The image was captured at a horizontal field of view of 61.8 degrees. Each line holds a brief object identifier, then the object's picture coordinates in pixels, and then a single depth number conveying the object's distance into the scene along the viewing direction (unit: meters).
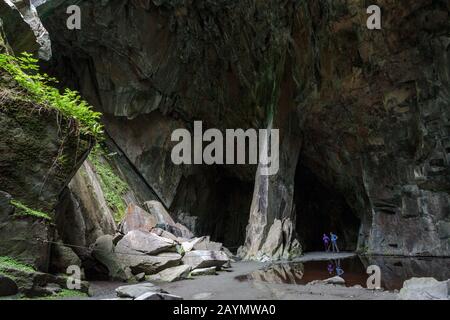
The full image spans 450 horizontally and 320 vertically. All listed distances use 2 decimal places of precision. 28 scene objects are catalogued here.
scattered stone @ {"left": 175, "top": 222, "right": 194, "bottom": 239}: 15.79
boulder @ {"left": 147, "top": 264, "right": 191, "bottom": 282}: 8.88
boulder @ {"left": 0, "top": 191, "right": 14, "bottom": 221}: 6.23
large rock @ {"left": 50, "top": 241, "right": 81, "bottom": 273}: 7.23
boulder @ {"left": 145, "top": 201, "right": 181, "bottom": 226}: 17.36
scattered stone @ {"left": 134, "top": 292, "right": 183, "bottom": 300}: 4.92
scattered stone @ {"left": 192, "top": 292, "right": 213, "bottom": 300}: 6.32
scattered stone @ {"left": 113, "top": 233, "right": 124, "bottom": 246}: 9.93
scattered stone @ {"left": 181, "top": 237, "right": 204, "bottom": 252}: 11.70
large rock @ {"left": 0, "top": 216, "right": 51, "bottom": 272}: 6.20
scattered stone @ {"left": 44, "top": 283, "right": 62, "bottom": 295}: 6.21
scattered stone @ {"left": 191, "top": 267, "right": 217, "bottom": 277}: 10.01
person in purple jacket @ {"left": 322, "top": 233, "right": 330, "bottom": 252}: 21.08
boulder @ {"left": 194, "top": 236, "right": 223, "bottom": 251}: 12.78
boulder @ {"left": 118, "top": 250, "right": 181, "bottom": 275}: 9.10
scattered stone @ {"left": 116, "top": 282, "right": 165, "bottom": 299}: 5.98
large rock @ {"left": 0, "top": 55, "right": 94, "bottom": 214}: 6.65
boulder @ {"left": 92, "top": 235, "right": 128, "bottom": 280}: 8.67
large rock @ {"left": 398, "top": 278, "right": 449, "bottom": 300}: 5.47
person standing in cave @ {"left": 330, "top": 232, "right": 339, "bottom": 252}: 20.26
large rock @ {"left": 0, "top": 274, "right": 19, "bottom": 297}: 5.53
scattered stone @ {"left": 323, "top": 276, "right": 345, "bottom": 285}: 8.10
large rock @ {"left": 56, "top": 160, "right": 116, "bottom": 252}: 8.71
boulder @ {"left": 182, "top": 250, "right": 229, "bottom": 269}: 10.47
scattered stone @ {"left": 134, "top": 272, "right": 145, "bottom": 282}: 8.69
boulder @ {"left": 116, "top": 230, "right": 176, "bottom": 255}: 9.65
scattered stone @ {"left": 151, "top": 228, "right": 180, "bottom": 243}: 12.10
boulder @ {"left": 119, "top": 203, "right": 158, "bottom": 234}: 12.54
